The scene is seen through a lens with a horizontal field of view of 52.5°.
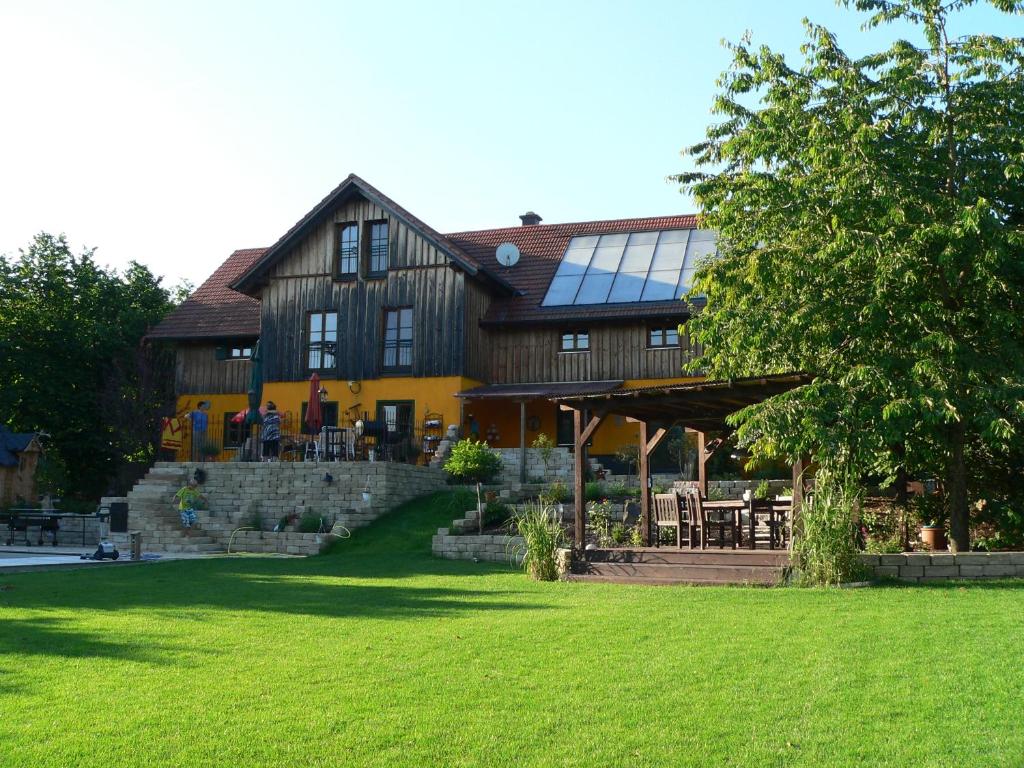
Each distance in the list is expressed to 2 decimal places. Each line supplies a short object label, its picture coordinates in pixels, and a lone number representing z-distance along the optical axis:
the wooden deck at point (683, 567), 12.56
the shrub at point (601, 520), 15.98
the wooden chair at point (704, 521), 14.04
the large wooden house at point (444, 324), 27.89
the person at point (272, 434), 24.66
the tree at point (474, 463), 23.11
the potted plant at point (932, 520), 14.24
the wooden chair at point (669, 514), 13.99
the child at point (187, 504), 22.41
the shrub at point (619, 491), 20.11
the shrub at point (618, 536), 15.66
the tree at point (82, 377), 32.12
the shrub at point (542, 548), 13.96
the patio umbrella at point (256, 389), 24.16
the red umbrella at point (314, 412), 24.30
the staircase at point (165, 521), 21.48
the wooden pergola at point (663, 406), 13.36
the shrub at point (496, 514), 19.06
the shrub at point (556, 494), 19.81
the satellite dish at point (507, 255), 31.38
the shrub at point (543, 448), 23.12
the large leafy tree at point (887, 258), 12.48
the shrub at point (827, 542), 11.91
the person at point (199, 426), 27.92
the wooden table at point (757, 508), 13.93
